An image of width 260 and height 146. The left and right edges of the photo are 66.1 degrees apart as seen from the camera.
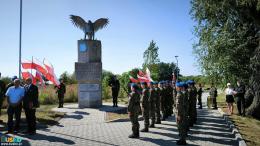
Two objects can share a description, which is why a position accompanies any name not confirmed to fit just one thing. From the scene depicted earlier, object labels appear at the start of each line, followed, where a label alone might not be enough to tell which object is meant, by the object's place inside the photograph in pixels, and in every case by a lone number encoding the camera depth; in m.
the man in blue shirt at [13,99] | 6.84
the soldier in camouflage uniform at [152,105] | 7.91
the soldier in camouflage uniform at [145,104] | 7.23
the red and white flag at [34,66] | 10.19
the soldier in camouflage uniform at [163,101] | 9.48
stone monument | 12.35
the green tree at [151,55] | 26.97
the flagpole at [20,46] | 10.02
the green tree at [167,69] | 52.45
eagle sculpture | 12.86
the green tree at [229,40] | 12.09
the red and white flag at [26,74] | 10.25
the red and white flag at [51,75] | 10.35
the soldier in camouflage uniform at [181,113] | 5.91
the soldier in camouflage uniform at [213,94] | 13.44
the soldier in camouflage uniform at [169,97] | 10.03
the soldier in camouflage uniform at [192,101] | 8.06
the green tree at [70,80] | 27.03
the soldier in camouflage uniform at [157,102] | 8.43
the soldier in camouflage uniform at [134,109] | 6.49
